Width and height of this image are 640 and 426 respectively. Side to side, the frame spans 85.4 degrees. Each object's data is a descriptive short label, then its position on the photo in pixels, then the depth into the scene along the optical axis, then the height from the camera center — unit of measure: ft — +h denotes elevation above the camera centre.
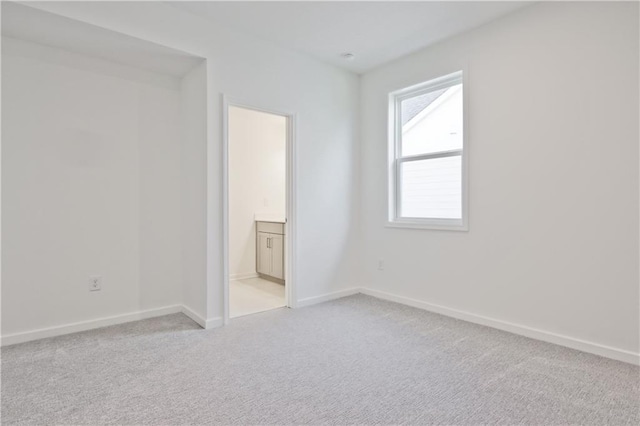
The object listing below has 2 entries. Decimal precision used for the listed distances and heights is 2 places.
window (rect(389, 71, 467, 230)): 10.76 +1.80
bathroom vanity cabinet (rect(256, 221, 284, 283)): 14.99 -1.81
